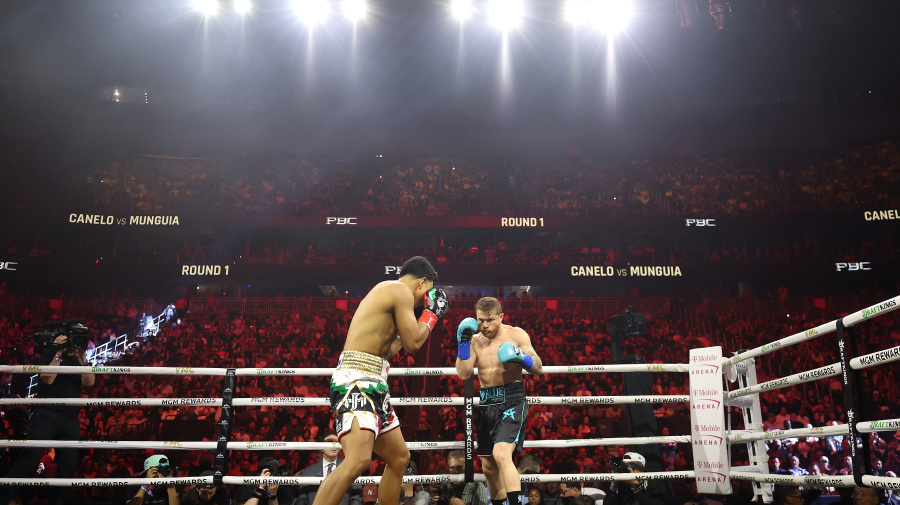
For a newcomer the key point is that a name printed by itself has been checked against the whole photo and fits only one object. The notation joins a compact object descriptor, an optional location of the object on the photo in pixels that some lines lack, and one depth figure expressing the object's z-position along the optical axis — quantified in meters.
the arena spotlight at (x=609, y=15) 14.40
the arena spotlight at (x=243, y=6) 14.44
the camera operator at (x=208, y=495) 4.13
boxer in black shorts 3.66
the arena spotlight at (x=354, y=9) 14.80
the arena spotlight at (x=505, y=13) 14.72
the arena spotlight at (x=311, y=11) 14.70
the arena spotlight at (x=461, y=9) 14.78
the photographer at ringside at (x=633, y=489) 4.13
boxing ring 3.81
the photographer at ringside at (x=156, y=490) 4.03
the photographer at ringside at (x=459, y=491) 4.18
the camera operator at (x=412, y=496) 4.46
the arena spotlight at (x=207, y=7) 14.27
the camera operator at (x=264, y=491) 3.90
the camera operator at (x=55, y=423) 4.10
